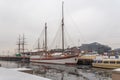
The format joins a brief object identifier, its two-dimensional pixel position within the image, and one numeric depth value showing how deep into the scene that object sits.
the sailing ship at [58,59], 32.85
